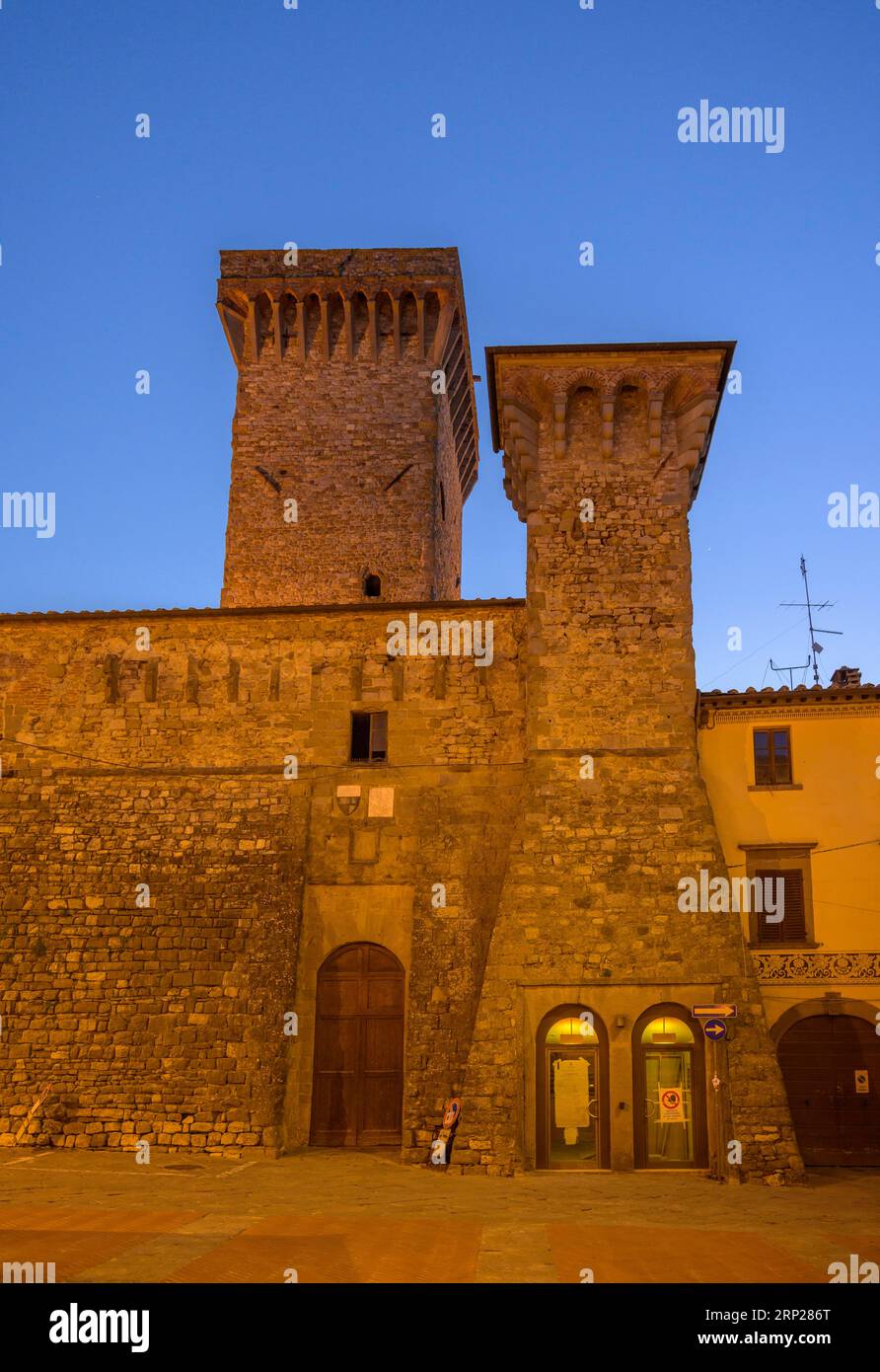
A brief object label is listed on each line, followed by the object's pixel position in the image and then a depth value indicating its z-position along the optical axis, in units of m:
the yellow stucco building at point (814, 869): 17.36
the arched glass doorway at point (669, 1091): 15.84
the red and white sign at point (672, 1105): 15.93
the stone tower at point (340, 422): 28.08
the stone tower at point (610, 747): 15.93
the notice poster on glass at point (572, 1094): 15.99
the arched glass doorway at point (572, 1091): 15.89
